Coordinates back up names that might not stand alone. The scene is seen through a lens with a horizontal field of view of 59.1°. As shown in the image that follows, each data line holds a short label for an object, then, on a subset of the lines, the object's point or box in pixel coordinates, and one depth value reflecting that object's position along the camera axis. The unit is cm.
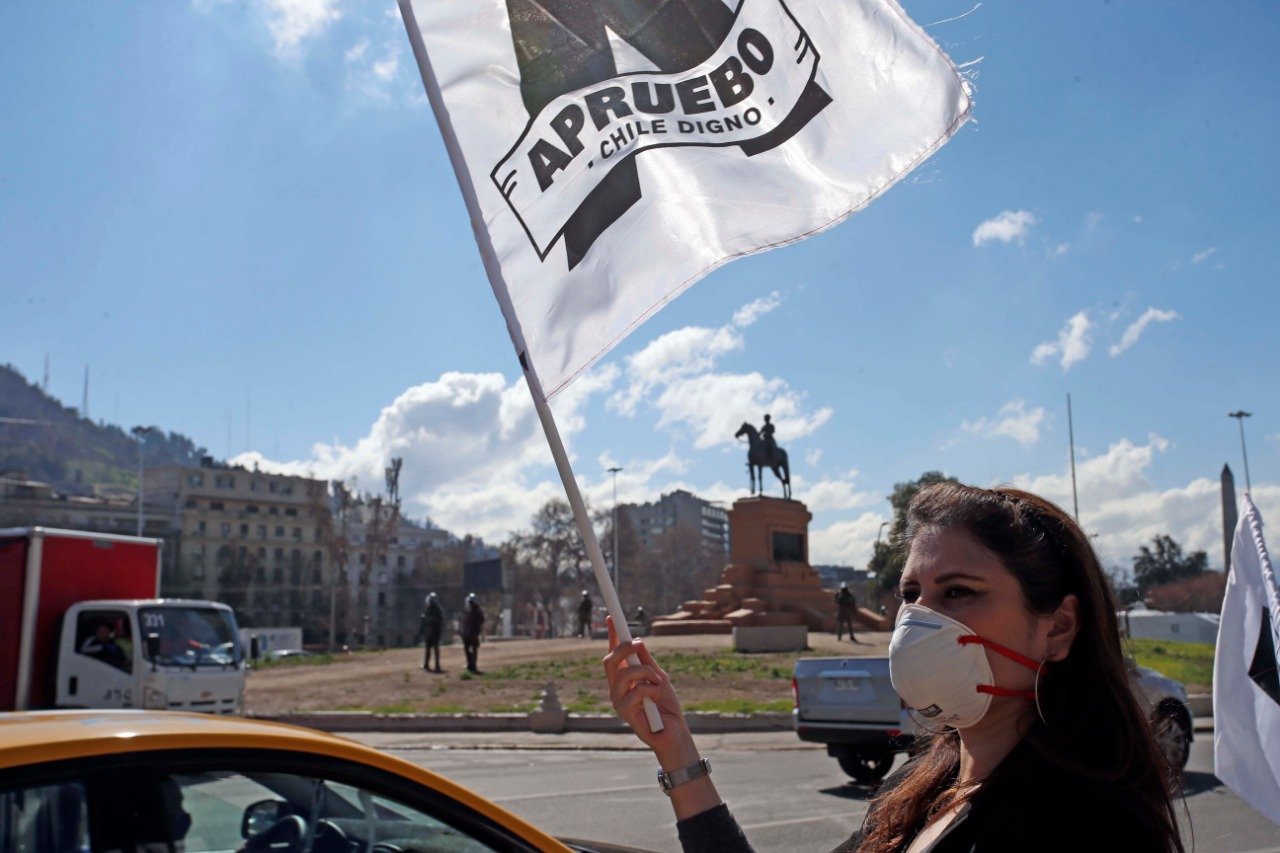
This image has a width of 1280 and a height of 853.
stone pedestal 4147
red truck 1459
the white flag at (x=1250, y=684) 331
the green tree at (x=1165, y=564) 7613
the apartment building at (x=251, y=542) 10431
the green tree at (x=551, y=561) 8994
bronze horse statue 4528
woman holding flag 179
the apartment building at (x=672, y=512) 18375
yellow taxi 234
